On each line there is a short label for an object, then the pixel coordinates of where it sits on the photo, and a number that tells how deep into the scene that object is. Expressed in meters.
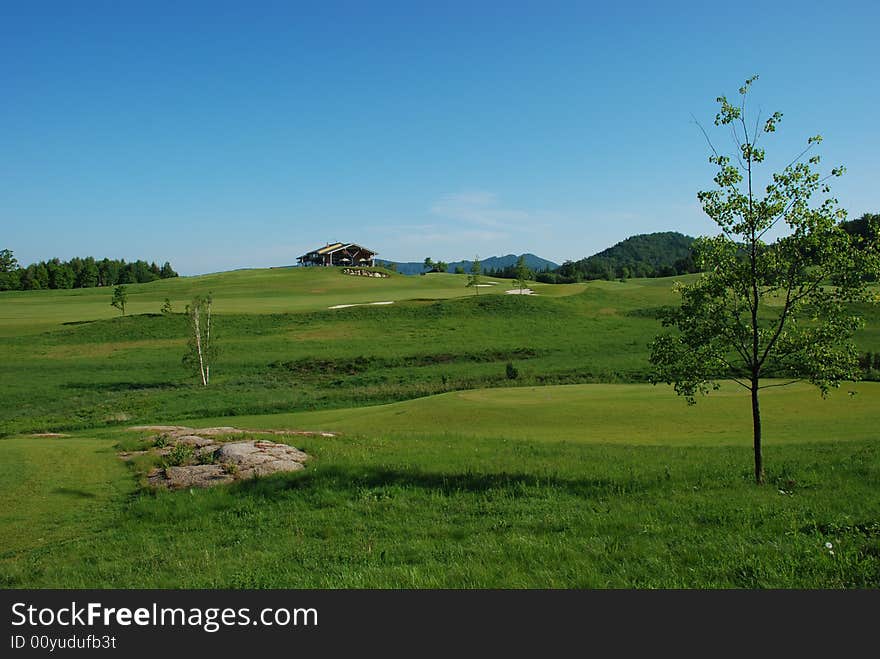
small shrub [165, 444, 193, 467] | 14.86
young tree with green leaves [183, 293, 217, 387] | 44.62
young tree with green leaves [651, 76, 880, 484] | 12.19
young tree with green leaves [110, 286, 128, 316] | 72.81
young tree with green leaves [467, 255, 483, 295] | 98.95
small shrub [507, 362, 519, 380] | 38.88
